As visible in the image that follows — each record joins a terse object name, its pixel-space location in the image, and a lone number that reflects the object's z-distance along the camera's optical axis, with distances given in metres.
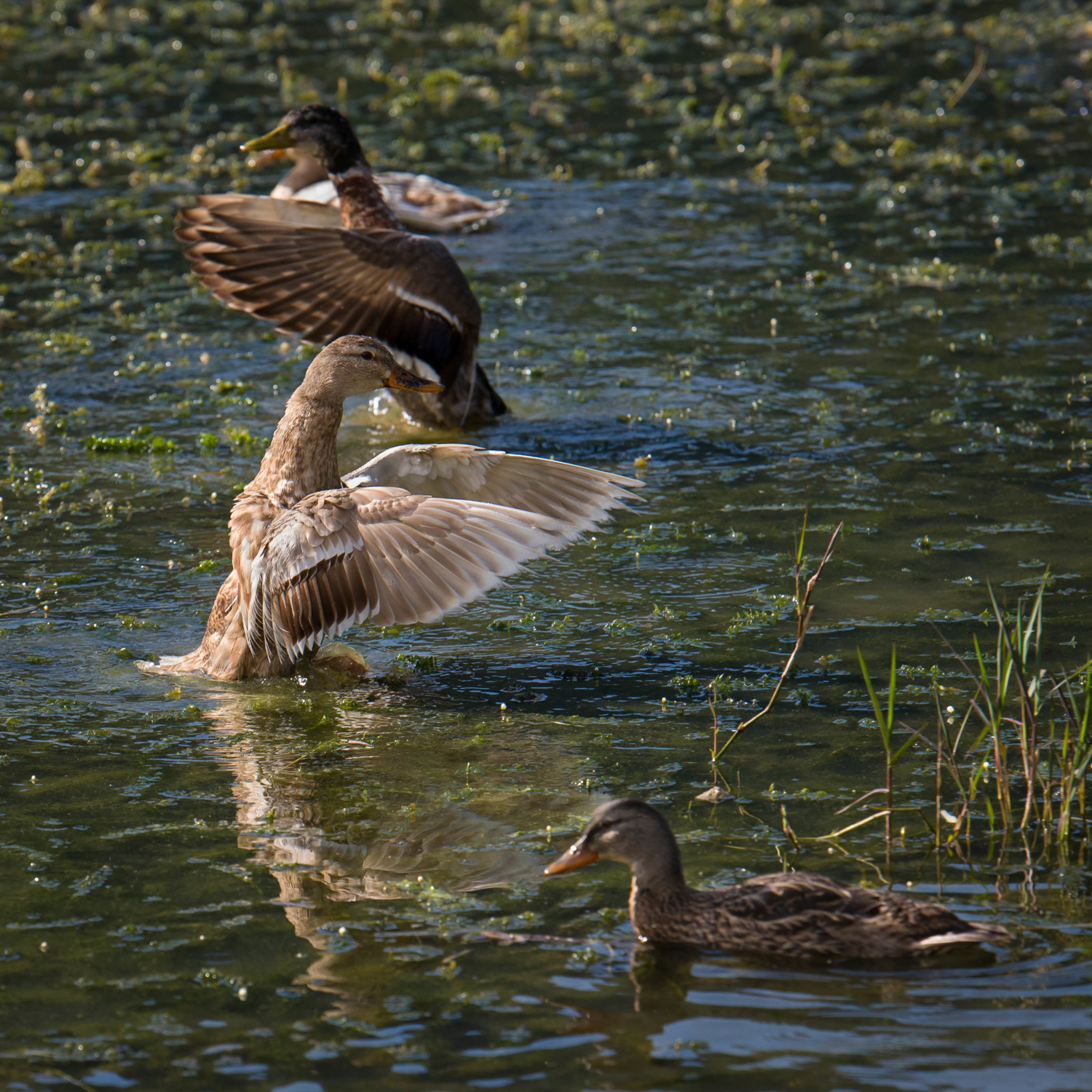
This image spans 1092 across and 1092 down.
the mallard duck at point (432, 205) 27.81
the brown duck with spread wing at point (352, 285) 18.44
